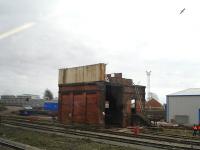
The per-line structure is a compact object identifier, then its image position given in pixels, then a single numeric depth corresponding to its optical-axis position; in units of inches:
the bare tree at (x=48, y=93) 6420.3
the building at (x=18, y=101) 3865.7
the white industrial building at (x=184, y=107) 1558.8
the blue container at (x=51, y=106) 2595.0
